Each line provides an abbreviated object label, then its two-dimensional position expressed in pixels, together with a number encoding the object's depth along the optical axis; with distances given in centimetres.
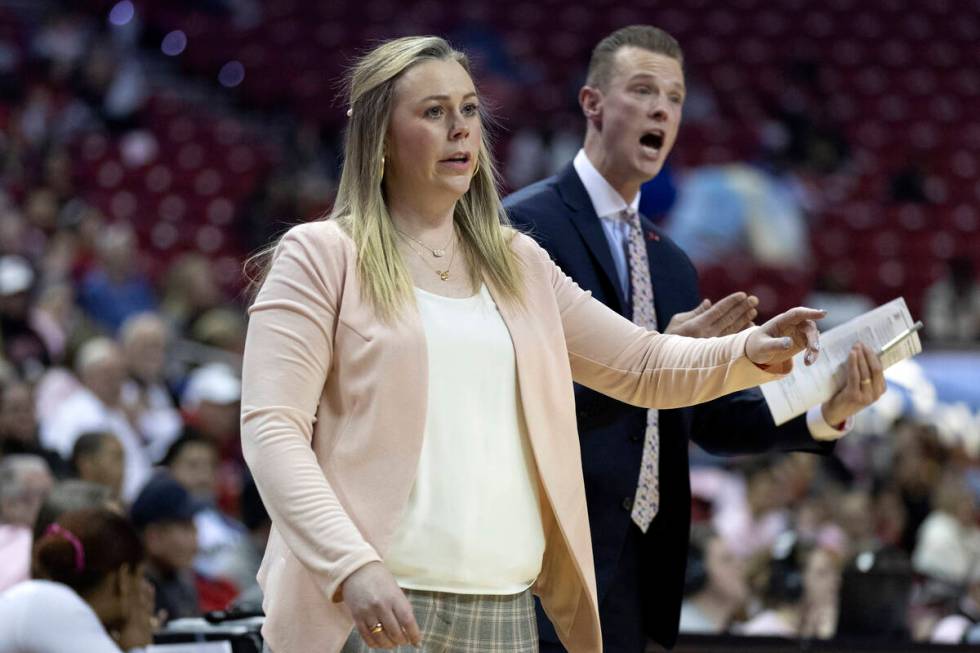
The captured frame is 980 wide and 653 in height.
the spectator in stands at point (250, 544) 1170
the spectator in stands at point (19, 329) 1563
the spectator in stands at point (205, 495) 1186
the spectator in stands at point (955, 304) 2223
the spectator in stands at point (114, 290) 1884
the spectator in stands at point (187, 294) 1923
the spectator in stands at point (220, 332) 1789
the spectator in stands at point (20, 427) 1265
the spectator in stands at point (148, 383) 1526
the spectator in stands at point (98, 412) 1386
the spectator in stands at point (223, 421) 1501
